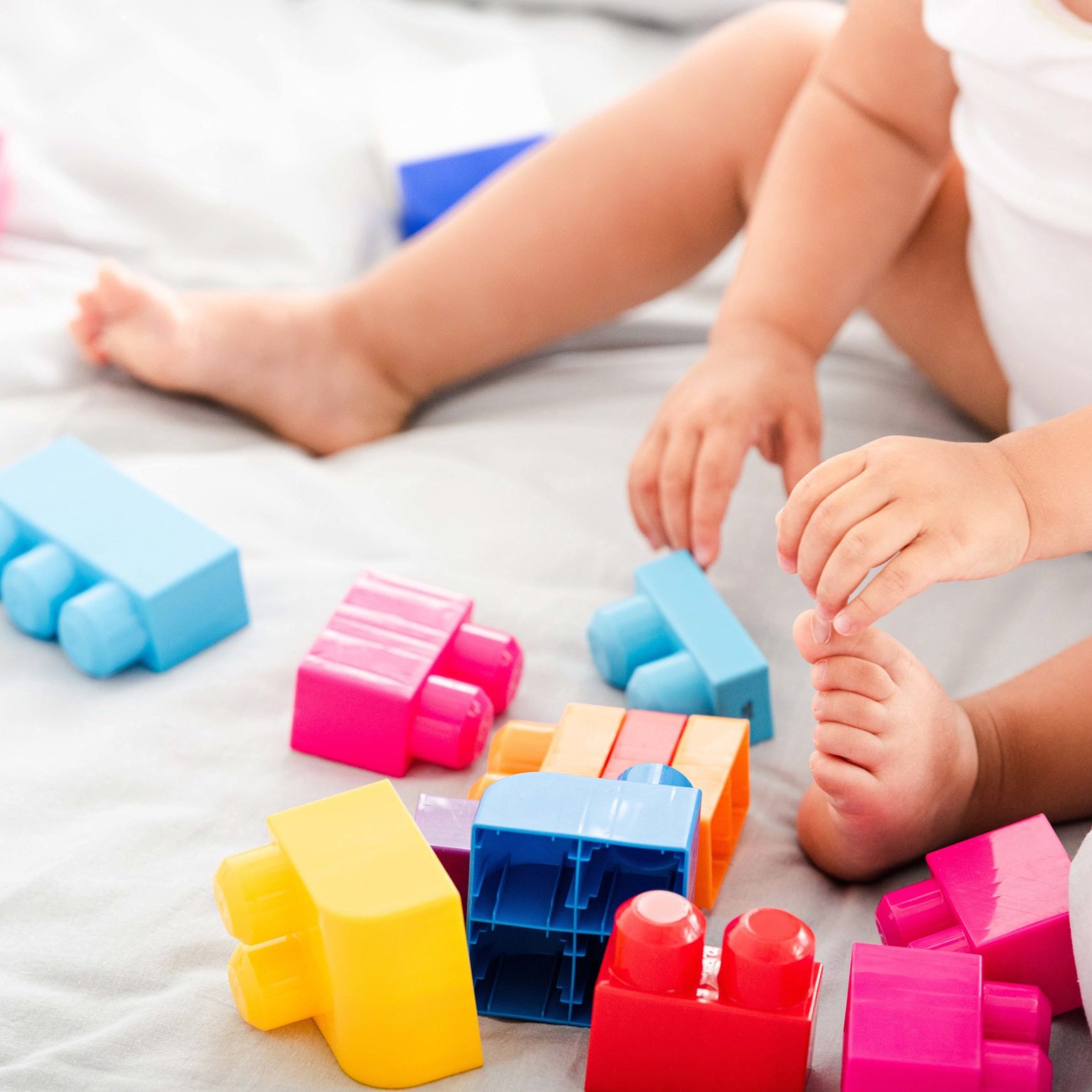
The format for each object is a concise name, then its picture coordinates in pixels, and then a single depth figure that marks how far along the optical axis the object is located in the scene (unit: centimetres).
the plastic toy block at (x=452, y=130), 147
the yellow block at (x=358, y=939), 92
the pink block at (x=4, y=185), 136
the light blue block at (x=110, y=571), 109
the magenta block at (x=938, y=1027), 91
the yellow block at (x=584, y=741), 101
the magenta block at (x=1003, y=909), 95
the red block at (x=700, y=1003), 92
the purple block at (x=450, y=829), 97
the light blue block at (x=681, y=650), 107
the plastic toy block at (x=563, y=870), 94
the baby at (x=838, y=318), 97
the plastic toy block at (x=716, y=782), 99
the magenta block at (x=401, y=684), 105
